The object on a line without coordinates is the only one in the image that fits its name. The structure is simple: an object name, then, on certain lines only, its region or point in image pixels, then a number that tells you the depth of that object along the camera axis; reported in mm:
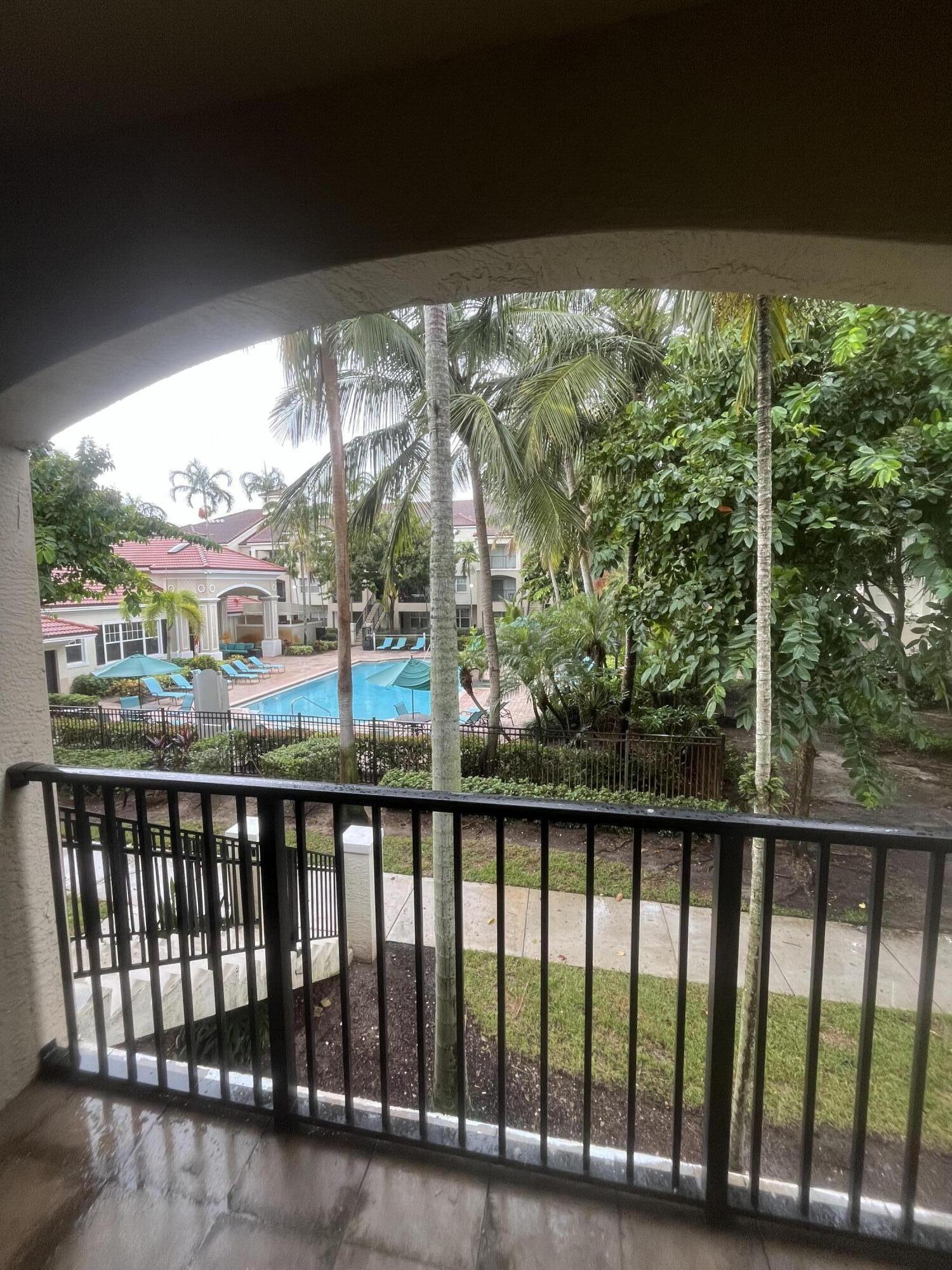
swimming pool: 11852
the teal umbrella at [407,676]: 9453
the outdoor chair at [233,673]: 12680
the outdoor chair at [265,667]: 14179
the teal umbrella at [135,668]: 8539
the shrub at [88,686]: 9031
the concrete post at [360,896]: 4090
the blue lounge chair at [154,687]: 10009
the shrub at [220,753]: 7270
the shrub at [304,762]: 7137
